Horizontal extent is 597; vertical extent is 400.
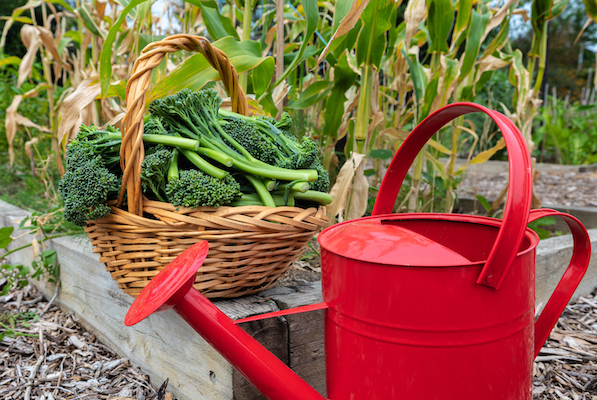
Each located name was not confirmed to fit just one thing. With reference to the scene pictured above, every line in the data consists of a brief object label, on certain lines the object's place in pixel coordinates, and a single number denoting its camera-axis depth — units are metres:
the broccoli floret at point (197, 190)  0.87
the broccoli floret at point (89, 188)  0.90
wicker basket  0.88
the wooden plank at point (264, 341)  0.92
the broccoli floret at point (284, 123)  1.16
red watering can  0.60
